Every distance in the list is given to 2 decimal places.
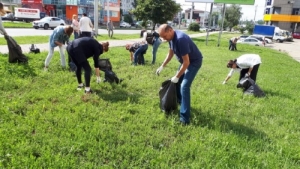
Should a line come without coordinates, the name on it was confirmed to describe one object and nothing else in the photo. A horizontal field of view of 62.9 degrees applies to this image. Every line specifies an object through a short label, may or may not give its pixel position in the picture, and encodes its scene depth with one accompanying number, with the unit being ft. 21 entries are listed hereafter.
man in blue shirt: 11.69
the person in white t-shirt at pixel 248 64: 20.24
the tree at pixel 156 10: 74.38
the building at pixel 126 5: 252.01
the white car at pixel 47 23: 85.16
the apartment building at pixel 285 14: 171.32
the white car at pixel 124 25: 170.36
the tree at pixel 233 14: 210.59
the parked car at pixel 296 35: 165.37
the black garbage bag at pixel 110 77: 19.26
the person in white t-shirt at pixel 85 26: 33.40
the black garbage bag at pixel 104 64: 19.08
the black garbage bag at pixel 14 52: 21.70
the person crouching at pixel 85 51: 15.43
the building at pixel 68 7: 147.54
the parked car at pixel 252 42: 94.32
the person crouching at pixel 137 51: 26.76
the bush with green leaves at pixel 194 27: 147.23
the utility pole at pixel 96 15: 62.54
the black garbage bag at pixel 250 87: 19.64
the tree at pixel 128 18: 206.49
